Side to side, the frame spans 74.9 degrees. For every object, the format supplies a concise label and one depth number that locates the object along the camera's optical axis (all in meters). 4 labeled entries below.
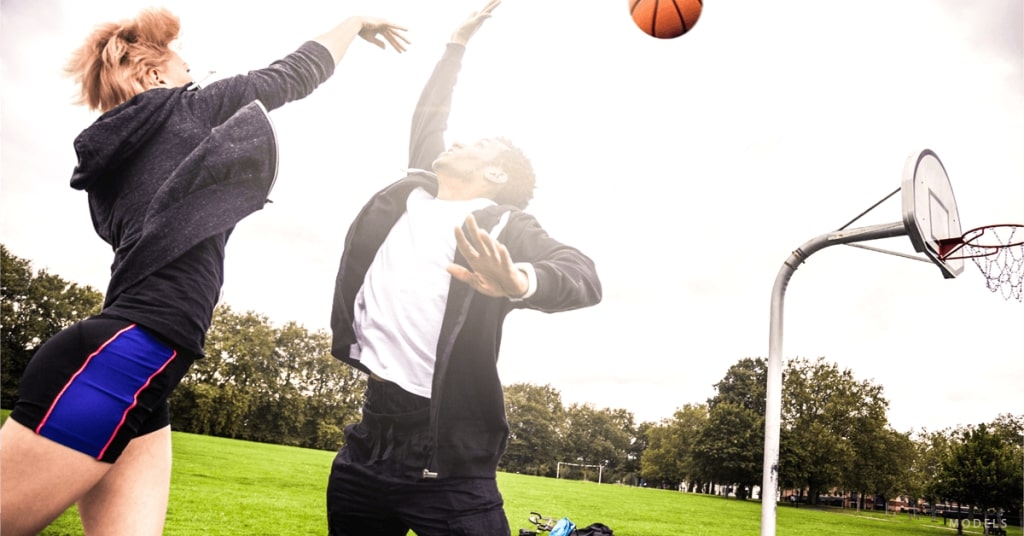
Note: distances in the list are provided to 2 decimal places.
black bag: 4.49
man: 2.27
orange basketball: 3.28
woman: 1.47
